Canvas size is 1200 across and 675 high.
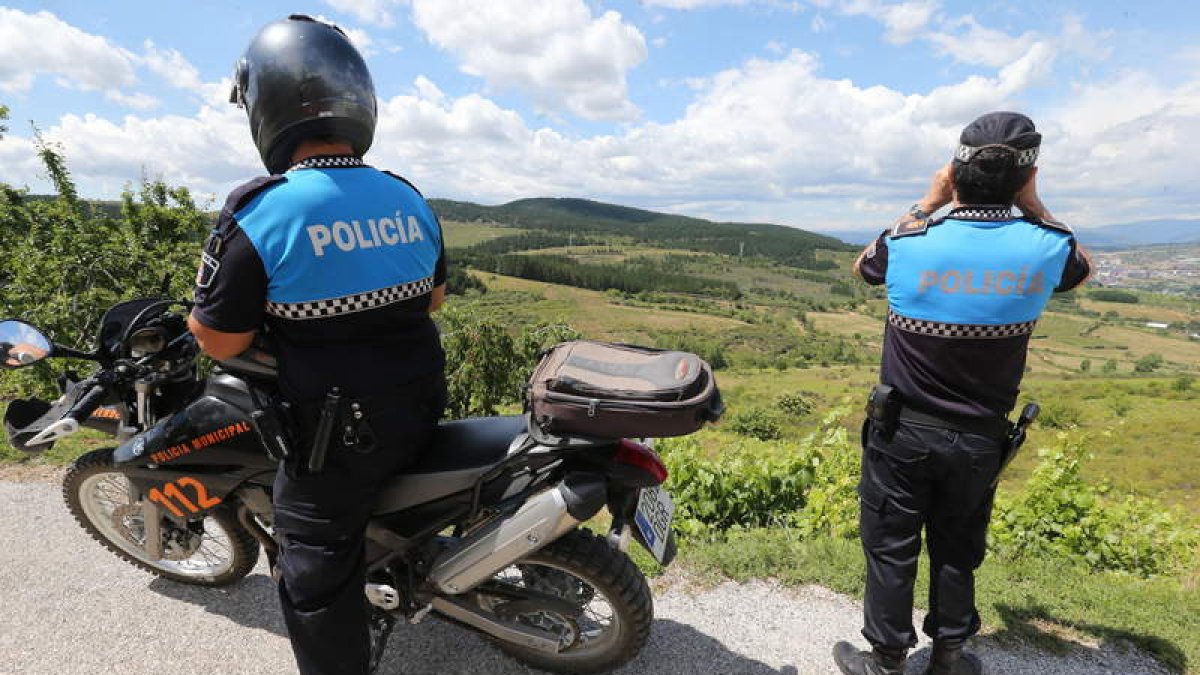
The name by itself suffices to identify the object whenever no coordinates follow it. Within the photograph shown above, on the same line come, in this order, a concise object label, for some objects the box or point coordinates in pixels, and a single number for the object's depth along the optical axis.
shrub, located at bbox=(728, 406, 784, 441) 47.53
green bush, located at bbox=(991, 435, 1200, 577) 4.38
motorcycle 2.59
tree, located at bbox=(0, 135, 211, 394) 10.09
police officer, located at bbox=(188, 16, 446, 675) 2.08
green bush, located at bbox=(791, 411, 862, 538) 4.64
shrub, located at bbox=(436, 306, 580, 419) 20.69
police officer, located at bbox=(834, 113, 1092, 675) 2.56
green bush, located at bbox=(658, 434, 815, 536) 5.23
